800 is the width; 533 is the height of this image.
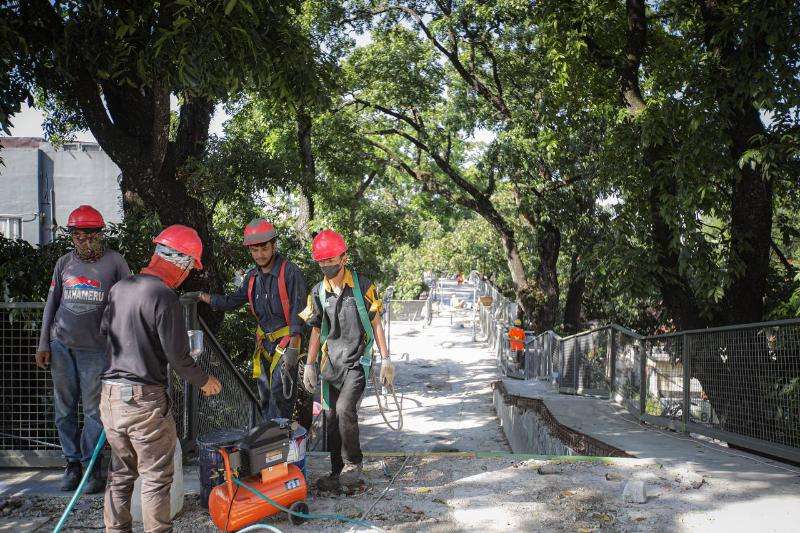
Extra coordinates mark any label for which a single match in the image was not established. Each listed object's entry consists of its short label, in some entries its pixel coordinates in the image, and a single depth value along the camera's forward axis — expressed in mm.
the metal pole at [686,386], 7707
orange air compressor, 3924
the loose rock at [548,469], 5137
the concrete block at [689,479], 4898
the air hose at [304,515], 3994
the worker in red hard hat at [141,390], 3529
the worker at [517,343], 17812
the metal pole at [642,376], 8852
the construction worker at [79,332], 4742
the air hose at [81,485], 3744
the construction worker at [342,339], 4828
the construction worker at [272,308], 5320
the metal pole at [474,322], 30103
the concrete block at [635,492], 4520
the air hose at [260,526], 3900
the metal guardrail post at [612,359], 10344
